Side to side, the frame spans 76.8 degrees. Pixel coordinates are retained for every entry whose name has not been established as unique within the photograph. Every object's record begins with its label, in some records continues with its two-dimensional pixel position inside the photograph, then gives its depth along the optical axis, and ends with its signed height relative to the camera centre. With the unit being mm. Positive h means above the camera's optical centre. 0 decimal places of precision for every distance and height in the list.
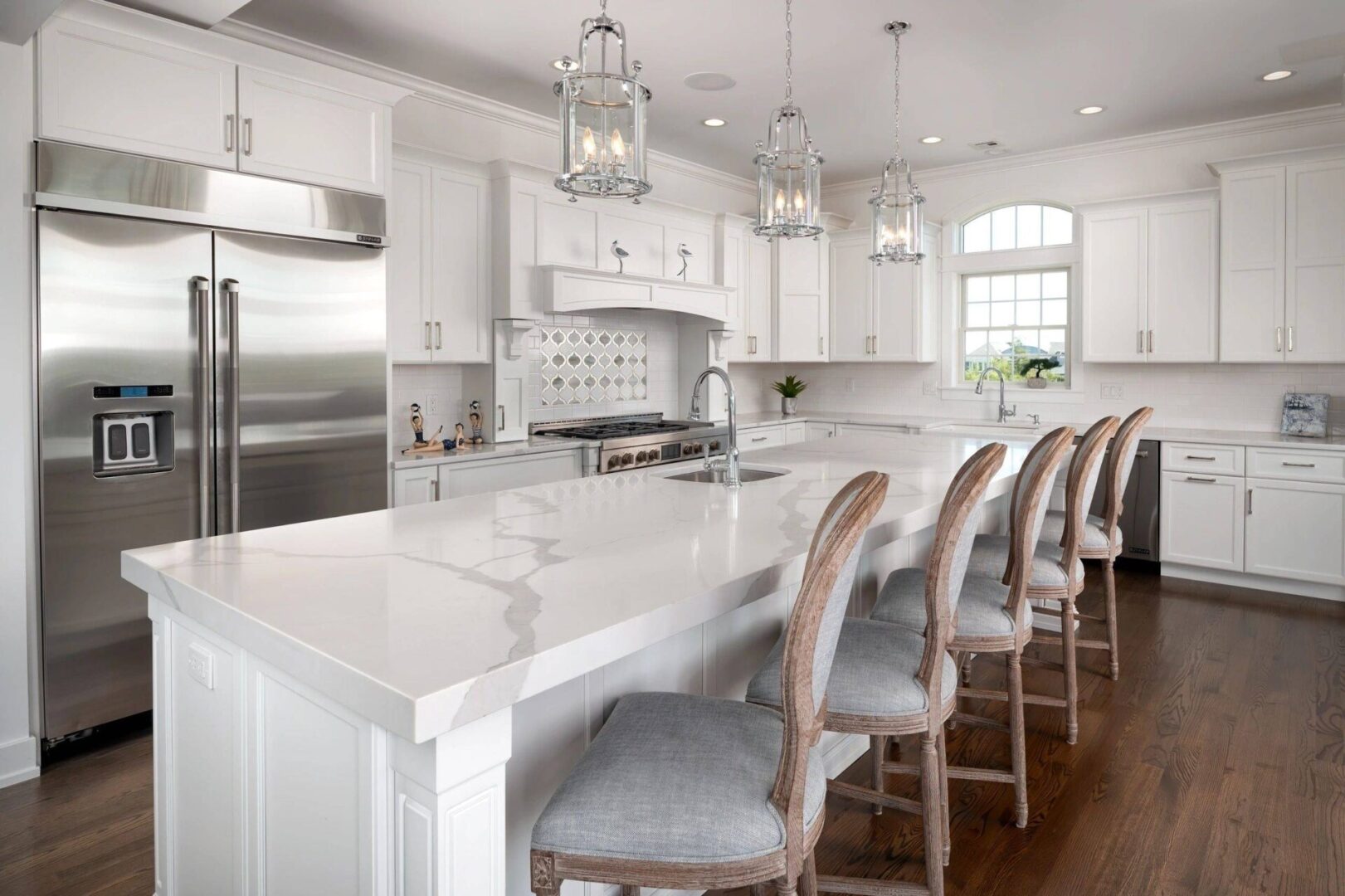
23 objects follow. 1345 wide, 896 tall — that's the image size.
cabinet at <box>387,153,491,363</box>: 4164 +818
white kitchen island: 1143 -353
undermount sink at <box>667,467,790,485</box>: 3022 -182
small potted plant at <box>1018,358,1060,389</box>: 6270 +423
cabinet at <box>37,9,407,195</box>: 2826 +1205
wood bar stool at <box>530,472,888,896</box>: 1285 -594
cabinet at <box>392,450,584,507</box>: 3914 -251
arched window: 6137 +1459
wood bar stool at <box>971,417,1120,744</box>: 2873 -484
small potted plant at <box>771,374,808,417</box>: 6922 +286
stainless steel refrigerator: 2830 +176
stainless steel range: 4879 -76
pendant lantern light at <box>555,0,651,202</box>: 2045 +723
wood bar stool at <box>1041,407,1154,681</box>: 3305 -416
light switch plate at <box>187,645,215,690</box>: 1593 -456
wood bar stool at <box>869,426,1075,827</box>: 2367 -526
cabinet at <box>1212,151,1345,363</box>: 4801 +955
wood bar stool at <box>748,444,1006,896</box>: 1823 -561
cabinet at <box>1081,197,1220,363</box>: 5273 +916
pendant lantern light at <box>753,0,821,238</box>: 2754 +768
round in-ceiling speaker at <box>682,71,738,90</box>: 4457 +1841
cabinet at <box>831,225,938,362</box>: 6414 +922
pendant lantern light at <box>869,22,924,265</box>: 3375 +809
